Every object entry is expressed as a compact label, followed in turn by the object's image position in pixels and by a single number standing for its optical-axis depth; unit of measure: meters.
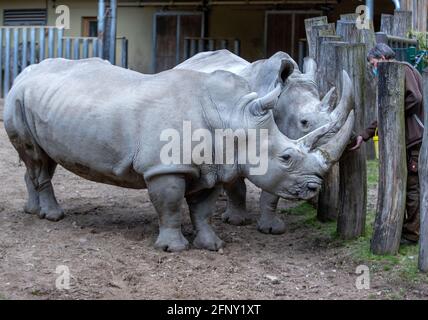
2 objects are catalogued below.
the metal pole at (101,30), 13.93
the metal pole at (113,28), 13.91
